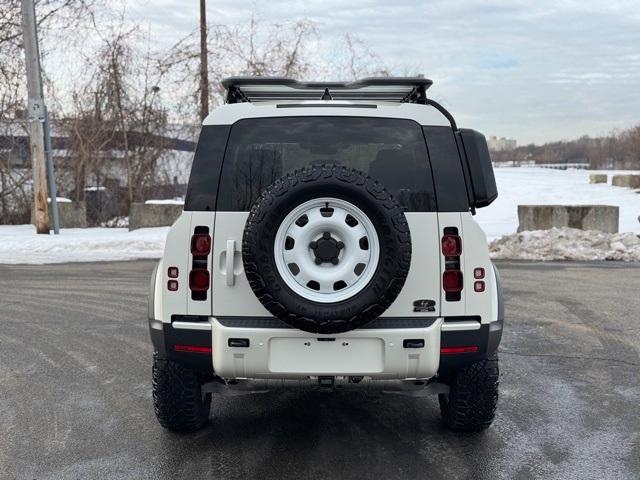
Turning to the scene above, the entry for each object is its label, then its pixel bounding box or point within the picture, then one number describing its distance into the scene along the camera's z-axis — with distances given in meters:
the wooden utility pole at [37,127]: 14.34
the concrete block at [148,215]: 16.00
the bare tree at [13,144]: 17.94
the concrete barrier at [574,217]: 14.77
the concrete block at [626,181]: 30.72
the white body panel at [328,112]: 3.46
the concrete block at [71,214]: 16.73
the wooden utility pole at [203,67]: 17.20
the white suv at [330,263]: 3.05
